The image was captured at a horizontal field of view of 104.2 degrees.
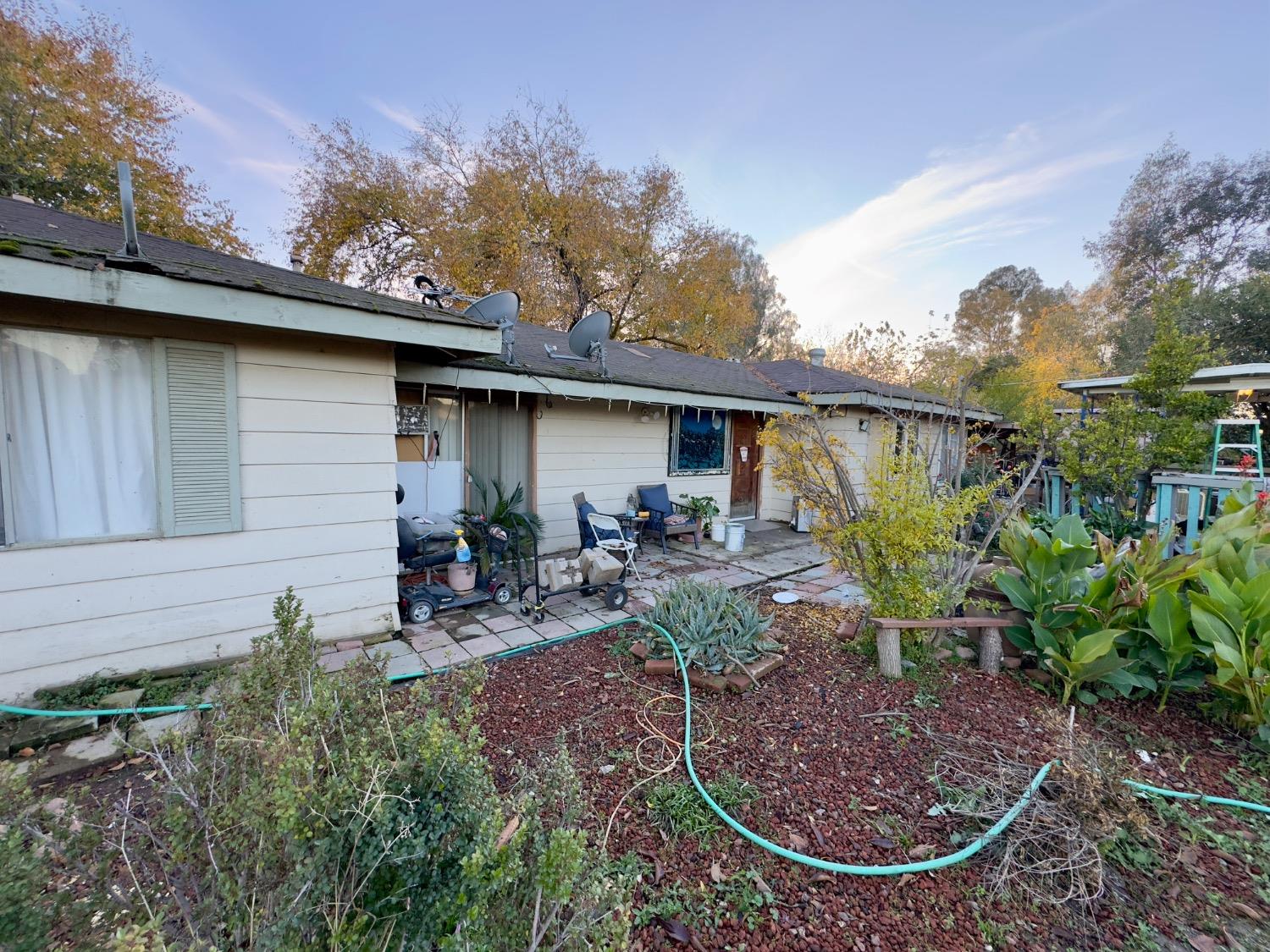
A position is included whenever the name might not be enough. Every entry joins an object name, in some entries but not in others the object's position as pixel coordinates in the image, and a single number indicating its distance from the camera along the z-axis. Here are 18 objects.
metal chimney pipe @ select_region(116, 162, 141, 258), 2.63
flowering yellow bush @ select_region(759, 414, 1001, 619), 2.94
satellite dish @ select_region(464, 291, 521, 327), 5.15
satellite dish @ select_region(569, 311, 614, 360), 6.38
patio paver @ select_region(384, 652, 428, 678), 3.23
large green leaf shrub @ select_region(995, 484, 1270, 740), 2.46
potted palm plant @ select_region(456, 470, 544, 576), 5.43
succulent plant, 3.11
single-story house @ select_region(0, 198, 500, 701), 2.72
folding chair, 5.15
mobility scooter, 4.18
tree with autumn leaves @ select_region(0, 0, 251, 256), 12.02
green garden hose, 1.78
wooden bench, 2.98
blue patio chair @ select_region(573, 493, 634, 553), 5.25
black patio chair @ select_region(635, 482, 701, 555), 6.97
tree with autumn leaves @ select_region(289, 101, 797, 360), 15.33
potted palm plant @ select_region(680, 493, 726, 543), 7.12
